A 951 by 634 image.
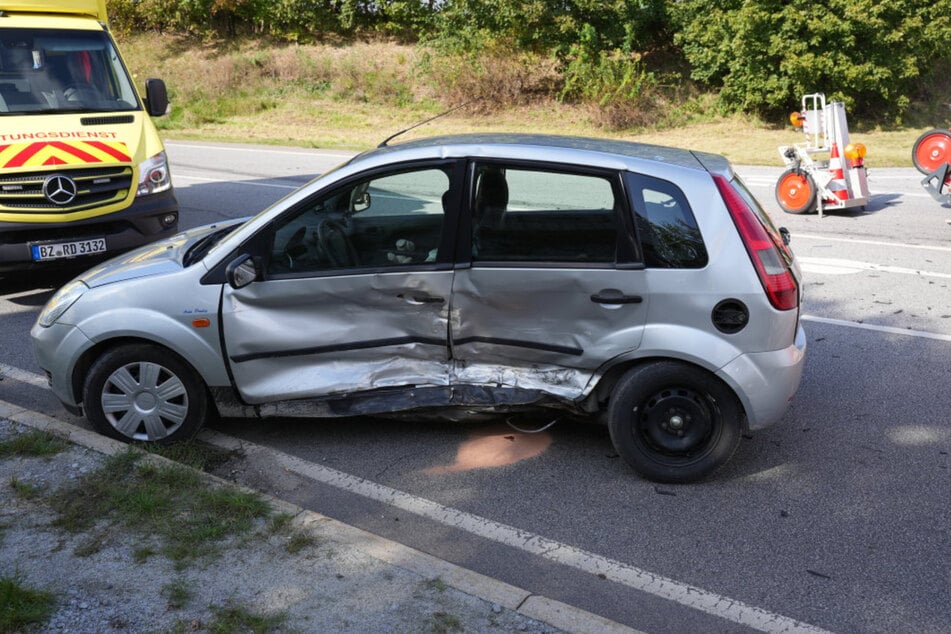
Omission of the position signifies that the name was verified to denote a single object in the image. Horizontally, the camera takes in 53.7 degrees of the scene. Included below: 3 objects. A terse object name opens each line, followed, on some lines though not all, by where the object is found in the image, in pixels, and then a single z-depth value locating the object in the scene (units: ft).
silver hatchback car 15.37
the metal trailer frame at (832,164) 38.99
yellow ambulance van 26.43
